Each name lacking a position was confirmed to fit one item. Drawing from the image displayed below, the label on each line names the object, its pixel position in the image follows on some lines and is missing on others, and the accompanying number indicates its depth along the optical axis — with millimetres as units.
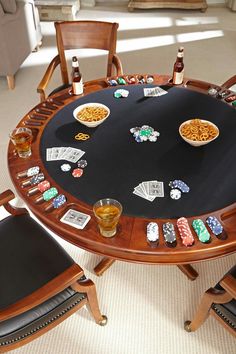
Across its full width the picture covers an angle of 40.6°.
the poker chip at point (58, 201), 1265
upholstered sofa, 3198
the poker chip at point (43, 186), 1329
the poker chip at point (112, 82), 1982
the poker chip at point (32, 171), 1400
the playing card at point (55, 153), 1485
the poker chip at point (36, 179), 1362
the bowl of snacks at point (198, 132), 1497
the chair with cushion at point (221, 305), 1249
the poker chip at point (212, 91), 1859
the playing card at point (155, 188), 1305
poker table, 1163
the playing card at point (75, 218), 1199
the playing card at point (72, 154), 1479
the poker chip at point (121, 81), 1987
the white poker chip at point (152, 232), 1141
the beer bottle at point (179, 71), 1854
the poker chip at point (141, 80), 1998
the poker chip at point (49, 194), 1293
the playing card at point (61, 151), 1498
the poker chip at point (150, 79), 1993
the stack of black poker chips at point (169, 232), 1140
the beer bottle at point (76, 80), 1833
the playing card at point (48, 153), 1485
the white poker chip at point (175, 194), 1280
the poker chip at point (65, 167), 1421
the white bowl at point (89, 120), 1616
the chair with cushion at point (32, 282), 1119
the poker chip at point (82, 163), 1439
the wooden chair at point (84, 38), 2355
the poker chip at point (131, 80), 2000
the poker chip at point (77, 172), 1395
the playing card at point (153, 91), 1891
